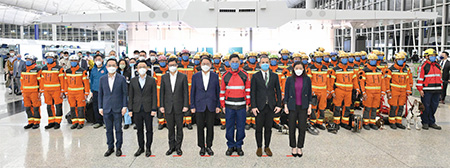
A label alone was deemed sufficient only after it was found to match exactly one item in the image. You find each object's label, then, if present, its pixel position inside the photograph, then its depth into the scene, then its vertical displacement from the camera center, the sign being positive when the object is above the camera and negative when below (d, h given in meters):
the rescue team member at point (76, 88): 6.44 -0.37
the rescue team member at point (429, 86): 6.53 -0.42
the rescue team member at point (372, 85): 6.34 -0.37
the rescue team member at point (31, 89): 6.54 -0.38
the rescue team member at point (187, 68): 6.81 +0.06
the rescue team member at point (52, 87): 6.49 -0.34
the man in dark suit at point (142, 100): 4.67 -0.48
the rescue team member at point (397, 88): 6.48 -0.46
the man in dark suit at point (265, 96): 4.63 -0.43
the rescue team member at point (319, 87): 6.49 -0.41
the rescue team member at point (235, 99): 4.68 -0.48
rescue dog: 6.57 -1.08
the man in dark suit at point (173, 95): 4.75 -0.41
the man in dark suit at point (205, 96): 4.72 -0.43
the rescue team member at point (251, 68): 6.74 +0.04
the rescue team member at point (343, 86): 6.42 -0.39
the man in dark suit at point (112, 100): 4.78 -0.48
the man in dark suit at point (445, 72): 8.11 -0.13
